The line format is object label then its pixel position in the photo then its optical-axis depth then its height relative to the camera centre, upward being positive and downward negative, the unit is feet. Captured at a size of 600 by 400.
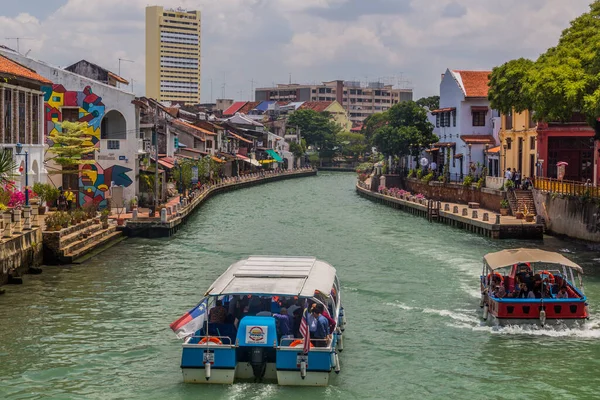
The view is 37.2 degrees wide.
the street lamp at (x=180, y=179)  268.70 -3.43
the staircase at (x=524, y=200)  189.98 -6.51
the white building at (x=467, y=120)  272.31 +15.50
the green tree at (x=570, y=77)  138.21 +15.10
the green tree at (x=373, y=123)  579.72 +30.06
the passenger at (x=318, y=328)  72.43 -13.01
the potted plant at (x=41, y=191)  170.71 -4.64
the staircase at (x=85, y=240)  135.85 -12.22
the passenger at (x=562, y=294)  93.91 -13.07
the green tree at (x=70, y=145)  180.65 +4.52
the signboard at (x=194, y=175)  281.74 -2.29
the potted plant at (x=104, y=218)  163.73 -9.44
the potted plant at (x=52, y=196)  173.49 -5.69
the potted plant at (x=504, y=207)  194.39 -8.14
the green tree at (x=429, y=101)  504.27 +38.78
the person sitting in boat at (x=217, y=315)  74.74 -12.35
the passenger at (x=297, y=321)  73.92 -12.77
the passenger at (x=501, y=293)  93.09 -12.86
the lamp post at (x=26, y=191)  141.28 -3.85
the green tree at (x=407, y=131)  314.14 +13.41
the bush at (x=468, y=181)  232.94 -3.01
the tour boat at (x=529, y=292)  90.94 -12.96
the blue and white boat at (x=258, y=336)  70.59 -13.58
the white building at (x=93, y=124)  194.39 +9.54
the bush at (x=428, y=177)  273.33 -2.41
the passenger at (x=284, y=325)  72.64 -12.83
